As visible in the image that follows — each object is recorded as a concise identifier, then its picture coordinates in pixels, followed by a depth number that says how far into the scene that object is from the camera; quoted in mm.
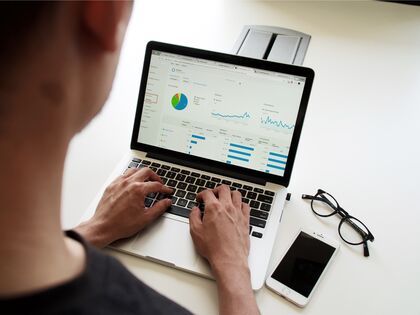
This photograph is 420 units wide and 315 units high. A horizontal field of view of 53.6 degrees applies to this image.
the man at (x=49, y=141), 322
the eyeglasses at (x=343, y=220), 816
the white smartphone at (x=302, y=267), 708
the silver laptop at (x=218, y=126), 838
